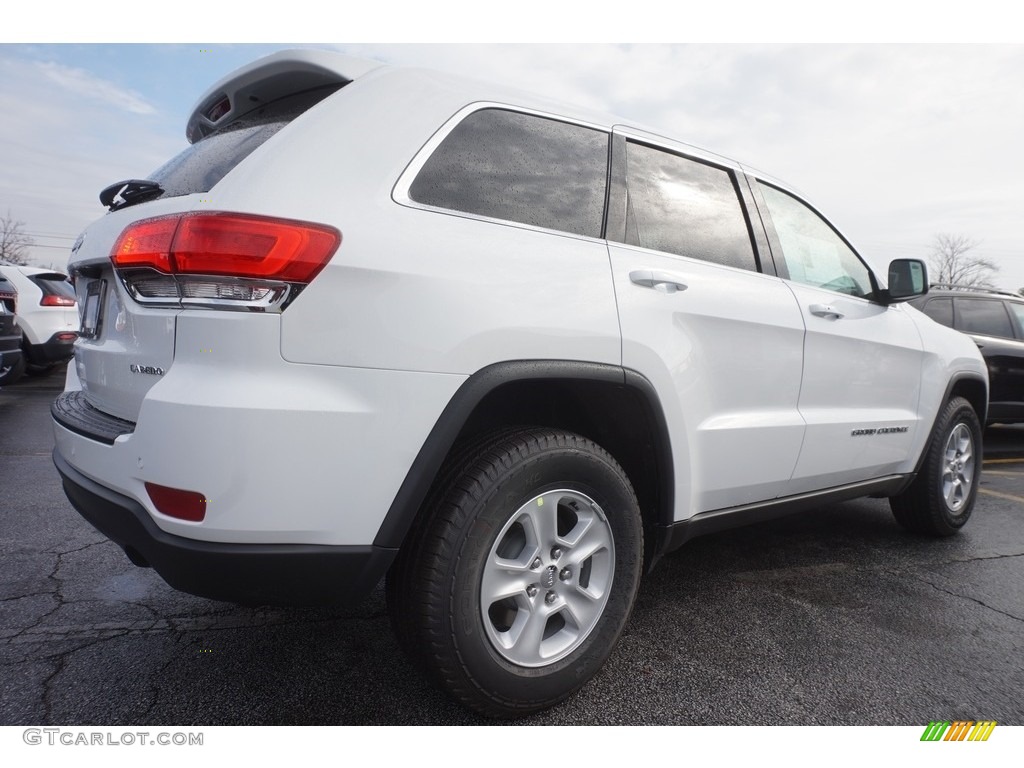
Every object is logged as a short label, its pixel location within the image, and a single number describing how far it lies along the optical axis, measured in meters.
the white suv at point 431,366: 1.59
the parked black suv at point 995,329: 7.09
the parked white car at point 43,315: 8.39
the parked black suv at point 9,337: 6.52
